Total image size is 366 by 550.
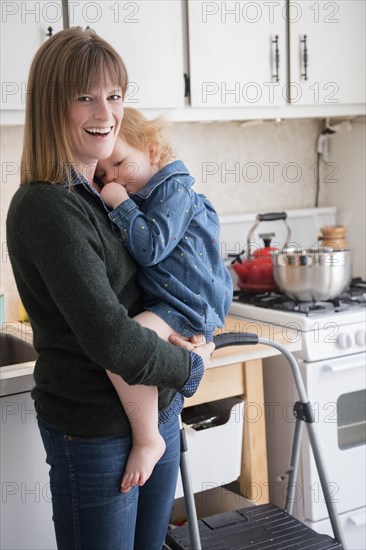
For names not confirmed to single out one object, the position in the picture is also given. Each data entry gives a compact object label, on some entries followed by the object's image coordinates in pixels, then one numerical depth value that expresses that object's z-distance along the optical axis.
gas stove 2.42
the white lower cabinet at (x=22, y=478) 1.96
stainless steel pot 2.54
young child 1.36
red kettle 2.79
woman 1.22
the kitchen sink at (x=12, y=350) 2.32
